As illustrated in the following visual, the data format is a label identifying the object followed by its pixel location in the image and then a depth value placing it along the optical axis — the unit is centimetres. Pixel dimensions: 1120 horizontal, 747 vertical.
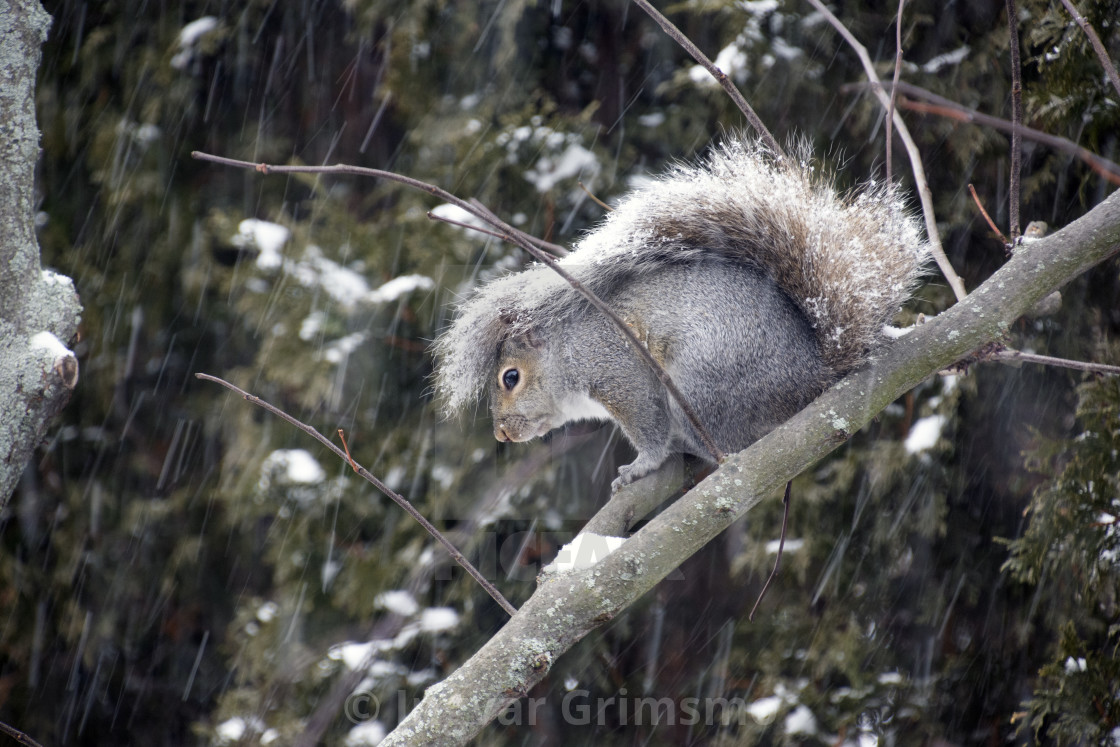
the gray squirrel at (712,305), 587
